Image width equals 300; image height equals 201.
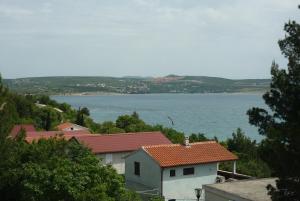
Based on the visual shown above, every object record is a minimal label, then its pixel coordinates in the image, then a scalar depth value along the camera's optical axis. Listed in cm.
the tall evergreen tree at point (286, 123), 1603
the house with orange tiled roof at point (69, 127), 7343
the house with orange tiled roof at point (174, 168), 3412
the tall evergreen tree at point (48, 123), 8370
